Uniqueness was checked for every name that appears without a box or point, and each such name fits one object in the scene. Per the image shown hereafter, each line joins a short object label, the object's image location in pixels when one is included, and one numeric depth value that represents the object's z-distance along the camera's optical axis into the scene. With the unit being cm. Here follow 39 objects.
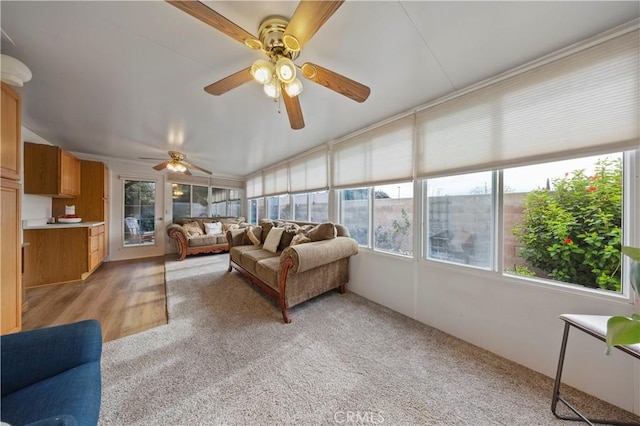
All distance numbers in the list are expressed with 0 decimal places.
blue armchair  76
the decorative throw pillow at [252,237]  376
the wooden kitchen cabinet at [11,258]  163
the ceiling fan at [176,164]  360
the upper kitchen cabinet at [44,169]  289
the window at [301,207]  407
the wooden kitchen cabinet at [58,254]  294
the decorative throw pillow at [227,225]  544
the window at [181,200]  548
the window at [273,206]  519
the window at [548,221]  137
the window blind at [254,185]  560
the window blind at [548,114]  125
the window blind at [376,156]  233
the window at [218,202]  617
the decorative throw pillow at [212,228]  525
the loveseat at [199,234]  466
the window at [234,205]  648
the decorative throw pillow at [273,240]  323
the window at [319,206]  356
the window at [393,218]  242
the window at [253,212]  619
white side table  105
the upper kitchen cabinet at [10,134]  160
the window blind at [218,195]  616
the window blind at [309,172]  344
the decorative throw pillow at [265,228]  381
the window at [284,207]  458
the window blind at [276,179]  447
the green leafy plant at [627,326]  83
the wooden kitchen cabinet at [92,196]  384
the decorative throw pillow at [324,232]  266
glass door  474
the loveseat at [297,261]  219
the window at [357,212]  292
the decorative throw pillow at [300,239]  277
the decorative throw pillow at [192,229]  497
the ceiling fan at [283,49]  95
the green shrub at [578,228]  136
